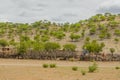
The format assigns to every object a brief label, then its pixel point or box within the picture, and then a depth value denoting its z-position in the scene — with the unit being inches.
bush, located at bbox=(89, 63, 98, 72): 1626.4
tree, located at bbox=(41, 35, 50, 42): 3900.3
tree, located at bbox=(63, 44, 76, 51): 3146.2
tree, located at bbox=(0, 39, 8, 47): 3572.8
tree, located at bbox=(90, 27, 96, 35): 4057.6
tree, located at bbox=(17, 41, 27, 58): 3009.4
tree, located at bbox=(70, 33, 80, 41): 3838.6
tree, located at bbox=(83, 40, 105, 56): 2987.2
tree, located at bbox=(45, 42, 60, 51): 3193.9
